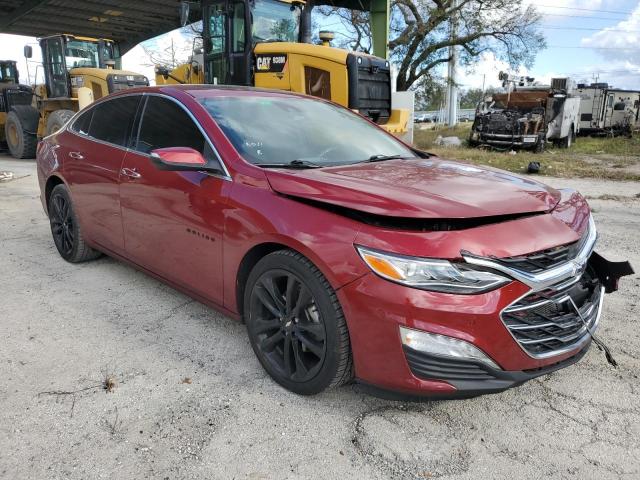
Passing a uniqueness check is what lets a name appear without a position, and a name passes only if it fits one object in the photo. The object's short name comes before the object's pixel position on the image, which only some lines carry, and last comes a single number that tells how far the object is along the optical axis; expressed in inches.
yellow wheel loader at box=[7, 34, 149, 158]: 504.7
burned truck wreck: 612.7
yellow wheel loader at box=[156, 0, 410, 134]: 362.3
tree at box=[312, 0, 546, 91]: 939.3
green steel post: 583.8
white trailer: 870.4
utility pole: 950.4
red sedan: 86.7
